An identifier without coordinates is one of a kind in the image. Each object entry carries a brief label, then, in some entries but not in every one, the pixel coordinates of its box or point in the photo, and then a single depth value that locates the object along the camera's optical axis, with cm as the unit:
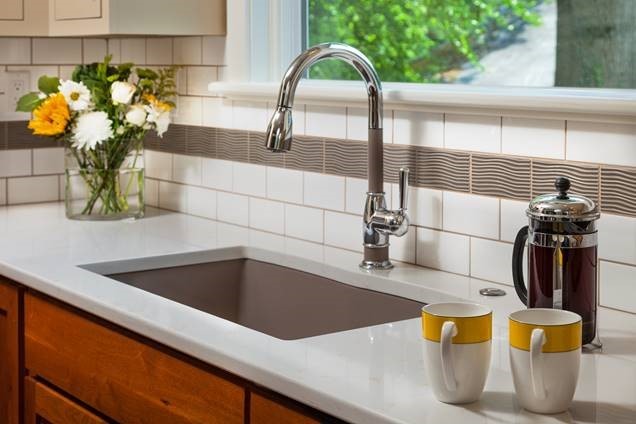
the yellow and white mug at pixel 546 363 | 117
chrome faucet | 194
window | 252
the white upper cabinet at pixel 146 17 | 252
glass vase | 269
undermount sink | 202
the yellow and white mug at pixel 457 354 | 120
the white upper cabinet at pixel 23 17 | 278
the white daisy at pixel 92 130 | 259
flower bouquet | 261
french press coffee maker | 146
